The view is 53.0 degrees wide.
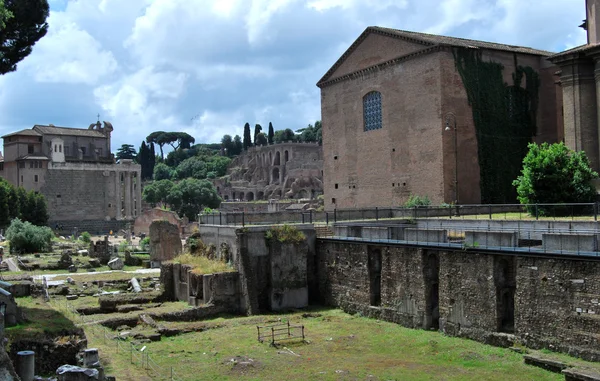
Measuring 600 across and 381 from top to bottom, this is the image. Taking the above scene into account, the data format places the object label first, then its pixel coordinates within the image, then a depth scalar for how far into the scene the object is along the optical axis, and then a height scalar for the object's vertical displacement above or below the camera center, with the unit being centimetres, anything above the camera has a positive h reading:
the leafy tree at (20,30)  2459 +774
